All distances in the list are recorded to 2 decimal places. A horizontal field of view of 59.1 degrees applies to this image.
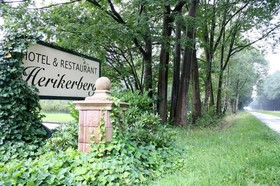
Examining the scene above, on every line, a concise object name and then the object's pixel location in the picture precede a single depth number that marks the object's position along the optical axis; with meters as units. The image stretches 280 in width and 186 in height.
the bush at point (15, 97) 3.74
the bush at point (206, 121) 10.31
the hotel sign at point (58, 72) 4.24
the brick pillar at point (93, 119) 3.07
